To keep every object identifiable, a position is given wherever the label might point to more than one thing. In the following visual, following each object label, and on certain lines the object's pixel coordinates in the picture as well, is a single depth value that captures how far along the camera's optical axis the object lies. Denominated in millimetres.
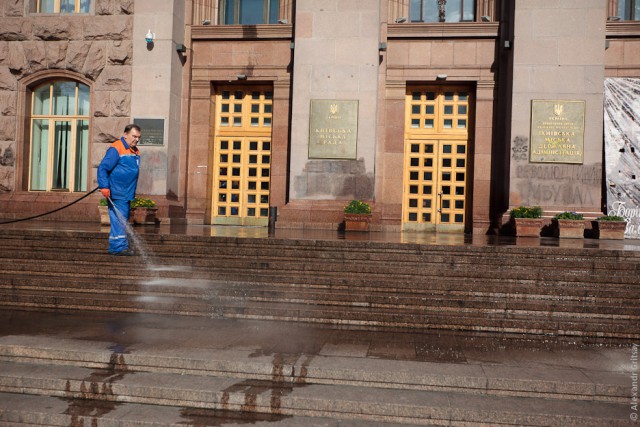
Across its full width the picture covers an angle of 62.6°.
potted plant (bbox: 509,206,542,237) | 12320
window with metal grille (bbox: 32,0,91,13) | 15164
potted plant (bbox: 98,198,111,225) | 12867
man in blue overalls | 8023
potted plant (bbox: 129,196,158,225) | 13031
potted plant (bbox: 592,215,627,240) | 12008
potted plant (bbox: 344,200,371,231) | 12828
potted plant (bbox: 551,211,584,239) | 12133
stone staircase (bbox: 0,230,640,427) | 3867
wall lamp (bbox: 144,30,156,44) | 14375
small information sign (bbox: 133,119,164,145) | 14461
